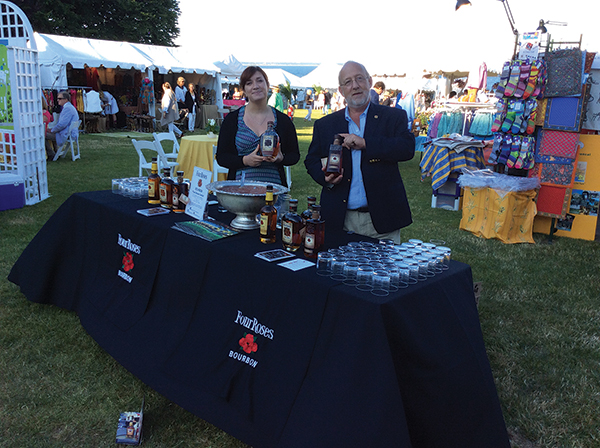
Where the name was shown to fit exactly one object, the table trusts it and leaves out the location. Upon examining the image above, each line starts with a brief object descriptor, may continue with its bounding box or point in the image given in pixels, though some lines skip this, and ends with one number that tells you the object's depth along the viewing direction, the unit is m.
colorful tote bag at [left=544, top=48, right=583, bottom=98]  5.14
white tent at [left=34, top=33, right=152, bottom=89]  13.95
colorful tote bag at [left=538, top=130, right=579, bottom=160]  5.35
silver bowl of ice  2.44
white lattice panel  6.22
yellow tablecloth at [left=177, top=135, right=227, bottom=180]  6.84
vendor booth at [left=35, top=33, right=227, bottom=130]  14.13
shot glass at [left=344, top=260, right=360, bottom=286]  1.85
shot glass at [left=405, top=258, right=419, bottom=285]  1.90
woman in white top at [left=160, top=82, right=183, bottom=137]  15.05
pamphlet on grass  2.17
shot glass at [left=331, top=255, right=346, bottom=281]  1.90
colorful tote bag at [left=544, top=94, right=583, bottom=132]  5.21
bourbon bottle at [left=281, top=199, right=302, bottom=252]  2.17
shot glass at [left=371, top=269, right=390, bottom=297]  1.76
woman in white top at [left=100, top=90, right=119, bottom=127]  16.19
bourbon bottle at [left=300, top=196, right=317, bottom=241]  2.22
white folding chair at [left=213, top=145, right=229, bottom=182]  6.64
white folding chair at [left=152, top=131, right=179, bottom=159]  7.28
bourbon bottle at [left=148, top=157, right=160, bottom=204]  3.01
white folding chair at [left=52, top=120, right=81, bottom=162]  10.09
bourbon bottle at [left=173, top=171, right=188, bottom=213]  2.89
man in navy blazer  2.57
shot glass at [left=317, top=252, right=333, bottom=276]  1.96
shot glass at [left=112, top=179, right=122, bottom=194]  3.38
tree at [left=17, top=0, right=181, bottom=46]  22.53
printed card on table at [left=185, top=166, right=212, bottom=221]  2.56
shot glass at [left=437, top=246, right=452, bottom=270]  2.12
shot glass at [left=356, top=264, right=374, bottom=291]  1.81
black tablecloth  1.66
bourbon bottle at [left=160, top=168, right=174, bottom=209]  2.96
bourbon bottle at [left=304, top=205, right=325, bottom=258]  2.11
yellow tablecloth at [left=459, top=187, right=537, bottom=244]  5.50
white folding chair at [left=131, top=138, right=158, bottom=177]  6.98
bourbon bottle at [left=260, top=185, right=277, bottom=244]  2.25
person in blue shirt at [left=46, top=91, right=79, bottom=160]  9.70
